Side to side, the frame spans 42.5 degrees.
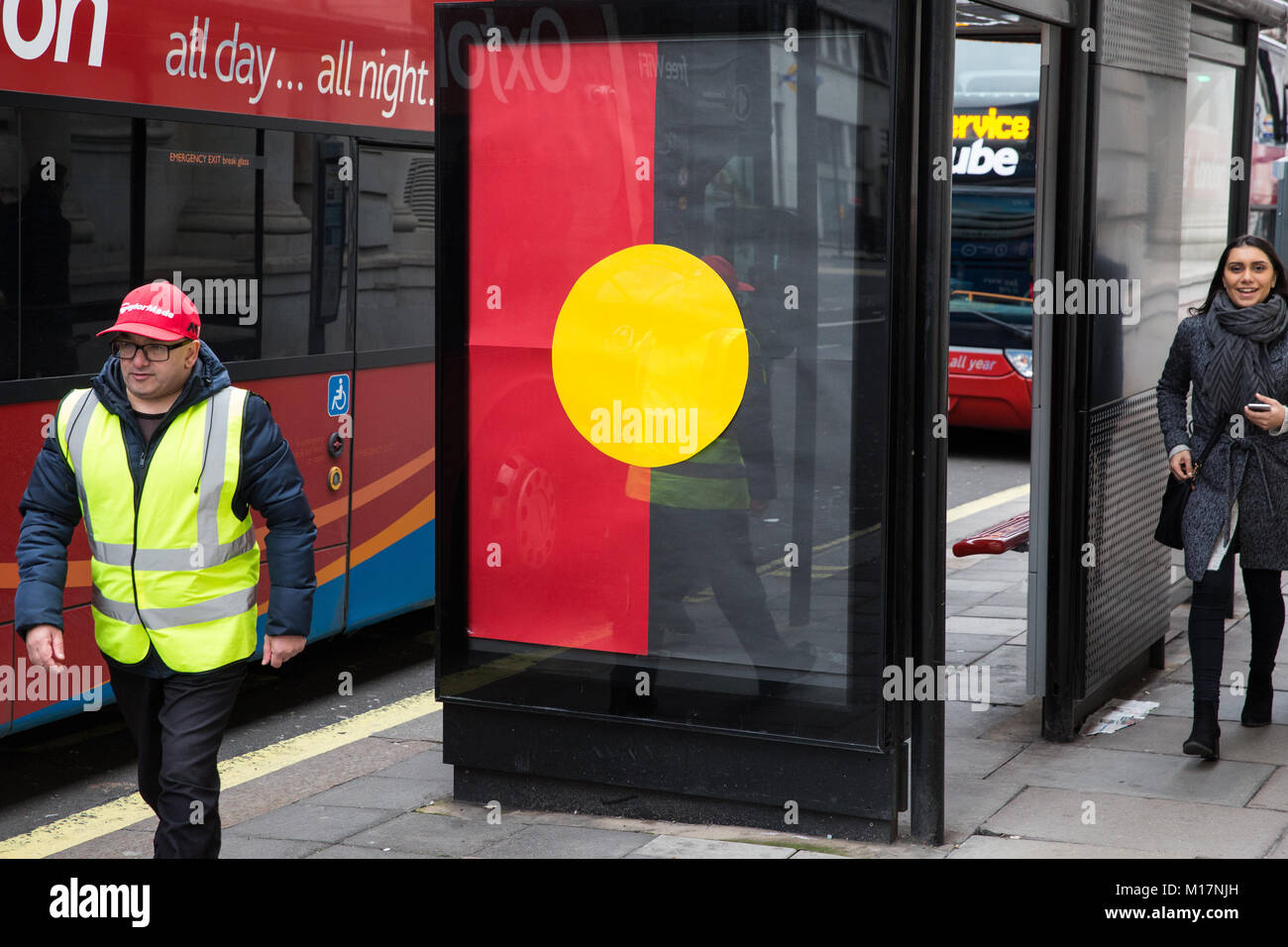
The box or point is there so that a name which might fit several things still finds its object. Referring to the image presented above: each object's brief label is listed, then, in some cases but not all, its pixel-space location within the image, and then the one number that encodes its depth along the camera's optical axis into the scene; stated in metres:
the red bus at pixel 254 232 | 5.29
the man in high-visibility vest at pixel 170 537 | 3.95
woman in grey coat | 5.54
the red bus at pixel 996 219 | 13.55
